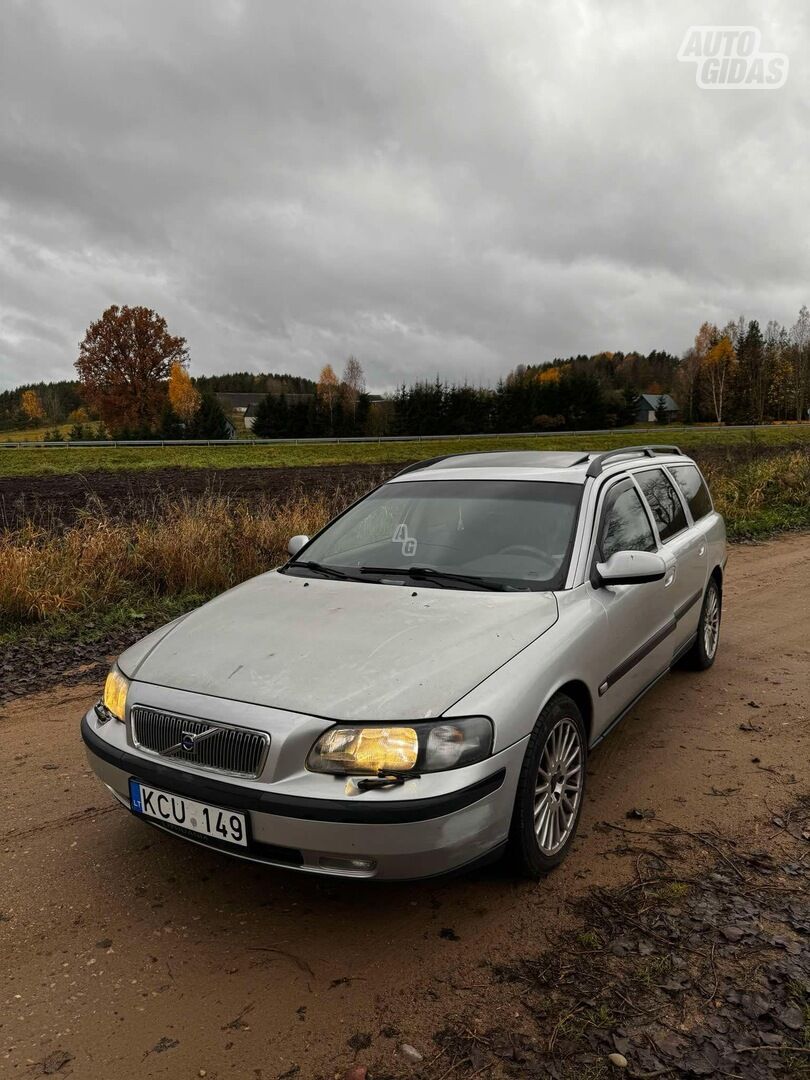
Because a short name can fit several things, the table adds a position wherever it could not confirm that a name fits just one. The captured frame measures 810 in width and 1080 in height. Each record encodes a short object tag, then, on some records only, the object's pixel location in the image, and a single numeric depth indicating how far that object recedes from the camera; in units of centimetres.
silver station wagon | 251
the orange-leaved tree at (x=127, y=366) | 6588
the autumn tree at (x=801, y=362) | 7412
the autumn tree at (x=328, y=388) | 6394
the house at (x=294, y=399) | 6299
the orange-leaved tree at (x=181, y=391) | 7044
